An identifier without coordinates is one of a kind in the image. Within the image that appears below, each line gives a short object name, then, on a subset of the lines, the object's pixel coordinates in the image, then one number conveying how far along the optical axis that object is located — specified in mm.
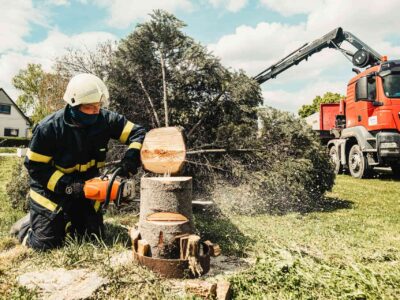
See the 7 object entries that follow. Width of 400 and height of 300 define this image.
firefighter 3396
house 42625
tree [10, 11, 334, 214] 5109
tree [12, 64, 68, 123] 40500
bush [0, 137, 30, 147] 31819
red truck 8758
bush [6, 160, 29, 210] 5227
